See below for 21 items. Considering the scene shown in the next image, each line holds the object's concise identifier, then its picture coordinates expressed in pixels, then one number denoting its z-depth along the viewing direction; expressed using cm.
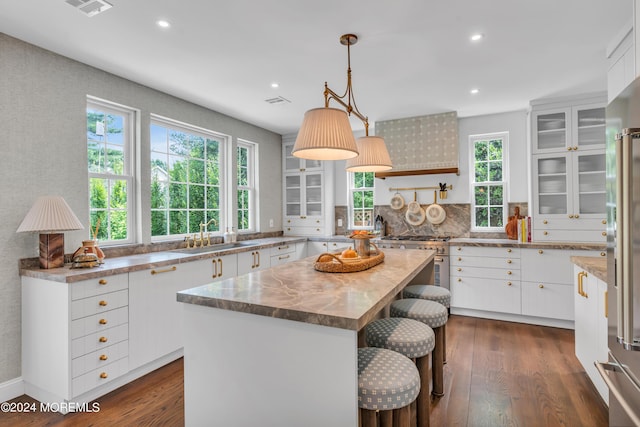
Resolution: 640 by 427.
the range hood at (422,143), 442
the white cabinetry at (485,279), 393
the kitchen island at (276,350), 125
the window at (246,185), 489
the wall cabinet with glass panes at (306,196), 534
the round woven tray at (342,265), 205
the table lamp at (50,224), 233
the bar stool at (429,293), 255
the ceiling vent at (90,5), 203
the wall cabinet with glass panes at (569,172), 371
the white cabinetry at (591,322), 208
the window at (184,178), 364
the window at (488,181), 455
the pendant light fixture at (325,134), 178
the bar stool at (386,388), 130
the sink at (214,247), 359
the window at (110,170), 304
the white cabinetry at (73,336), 225
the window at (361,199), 537
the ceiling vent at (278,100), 381
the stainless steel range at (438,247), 421
